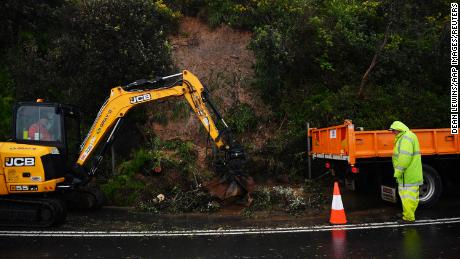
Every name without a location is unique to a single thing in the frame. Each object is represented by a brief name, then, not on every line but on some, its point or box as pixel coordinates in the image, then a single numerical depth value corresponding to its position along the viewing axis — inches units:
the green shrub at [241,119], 554.3
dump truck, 394.3
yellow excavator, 375.6
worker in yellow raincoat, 356.2
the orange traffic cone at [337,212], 349.4
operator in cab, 388.5
